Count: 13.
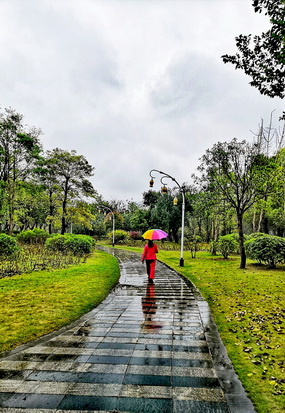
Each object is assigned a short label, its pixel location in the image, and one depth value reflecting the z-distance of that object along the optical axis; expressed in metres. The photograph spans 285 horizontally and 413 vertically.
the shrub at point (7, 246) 12.84
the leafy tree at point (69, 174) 26.28
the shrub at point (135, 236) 39.97
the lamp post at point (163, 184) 14.10
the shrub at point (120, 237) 37.97
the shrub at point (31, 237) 22.73
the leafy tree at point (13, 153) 22.17
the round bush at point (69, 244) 17.45
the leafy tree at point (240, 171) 12.98
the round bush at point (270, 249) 12.72
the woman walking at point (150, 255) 8.98
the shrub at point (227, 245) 17.53
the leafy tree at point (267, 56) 4.06
